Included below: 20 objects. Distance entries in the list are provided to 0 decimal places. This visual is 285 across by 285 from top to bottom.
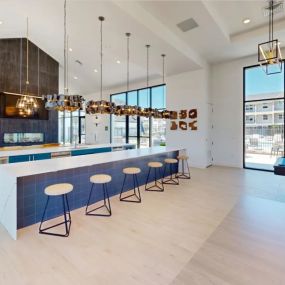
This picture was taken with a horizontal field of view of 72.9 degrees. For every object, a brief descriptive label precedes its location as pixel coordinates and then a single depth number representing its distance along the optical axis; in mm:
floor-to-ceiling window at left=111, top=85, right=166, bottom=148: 8766
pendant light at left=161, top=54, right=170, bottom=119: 6000
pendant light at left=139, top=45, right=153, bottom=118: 5314
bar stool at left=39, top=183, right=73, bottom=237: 2395
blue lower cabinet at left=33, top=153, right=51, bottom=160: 4512
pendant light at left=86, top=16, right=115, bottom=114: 4461
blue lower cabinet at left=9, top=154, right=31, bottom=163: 4149
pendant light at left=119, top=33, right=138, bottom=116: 4952
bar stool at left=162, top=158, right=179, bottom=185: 4695
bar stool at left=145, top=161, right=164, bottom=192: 4270
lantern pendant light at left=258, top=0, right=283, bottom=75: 3279
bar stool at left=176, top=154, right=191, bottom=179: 5268
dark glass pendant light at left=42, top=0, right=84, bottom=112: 3571
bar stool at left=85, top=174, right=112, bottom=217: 2975
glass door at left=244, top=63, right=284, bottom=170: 6137
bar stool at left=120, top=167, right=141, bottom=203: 3629
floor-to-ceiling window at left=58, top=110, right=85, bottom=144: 12125
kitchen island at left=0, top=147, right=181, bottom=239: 2555
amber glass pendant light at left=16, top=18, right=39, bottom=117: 5059
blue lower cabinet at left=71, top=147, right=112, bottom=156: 5332
